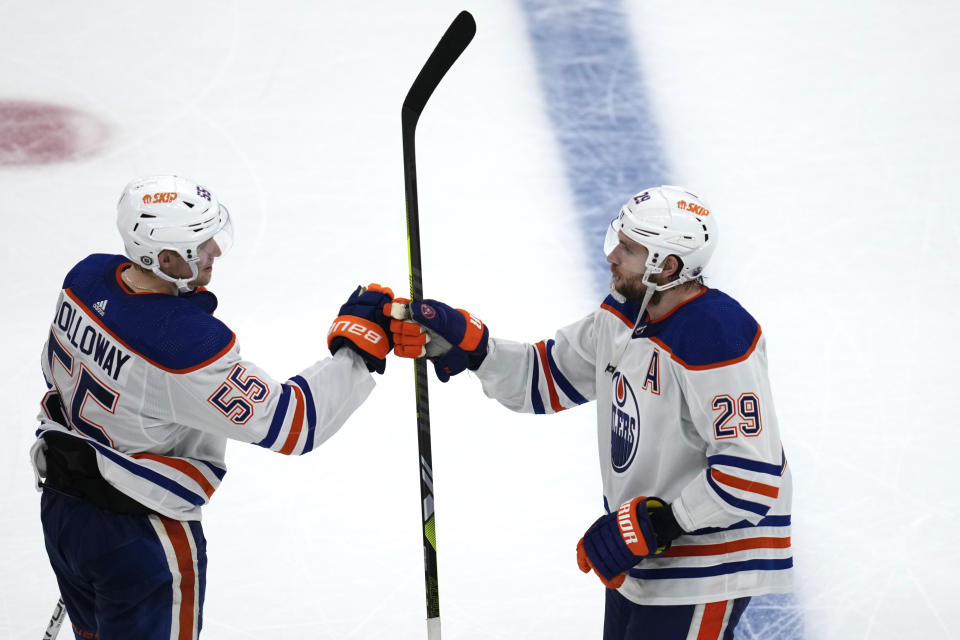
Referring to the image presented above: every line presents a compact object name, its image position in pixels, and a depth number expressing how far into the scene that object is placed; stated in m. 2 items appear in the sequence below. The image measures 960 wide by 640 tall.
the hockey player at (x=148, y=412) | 17.74
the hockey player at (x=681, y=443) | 17.63
